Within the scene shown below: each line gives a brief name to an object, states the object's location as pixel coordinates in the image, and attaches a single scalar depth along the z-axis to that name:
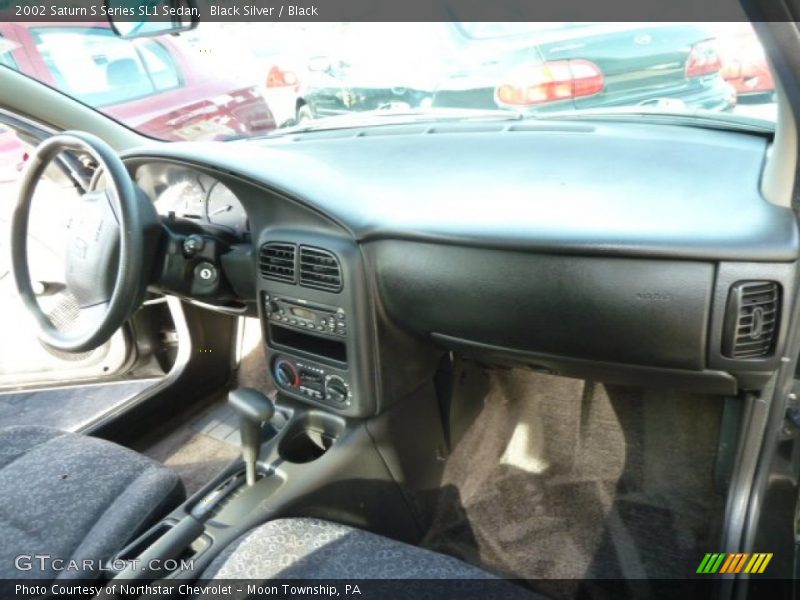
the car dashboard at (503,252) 1.23
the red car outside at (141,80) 2.46
